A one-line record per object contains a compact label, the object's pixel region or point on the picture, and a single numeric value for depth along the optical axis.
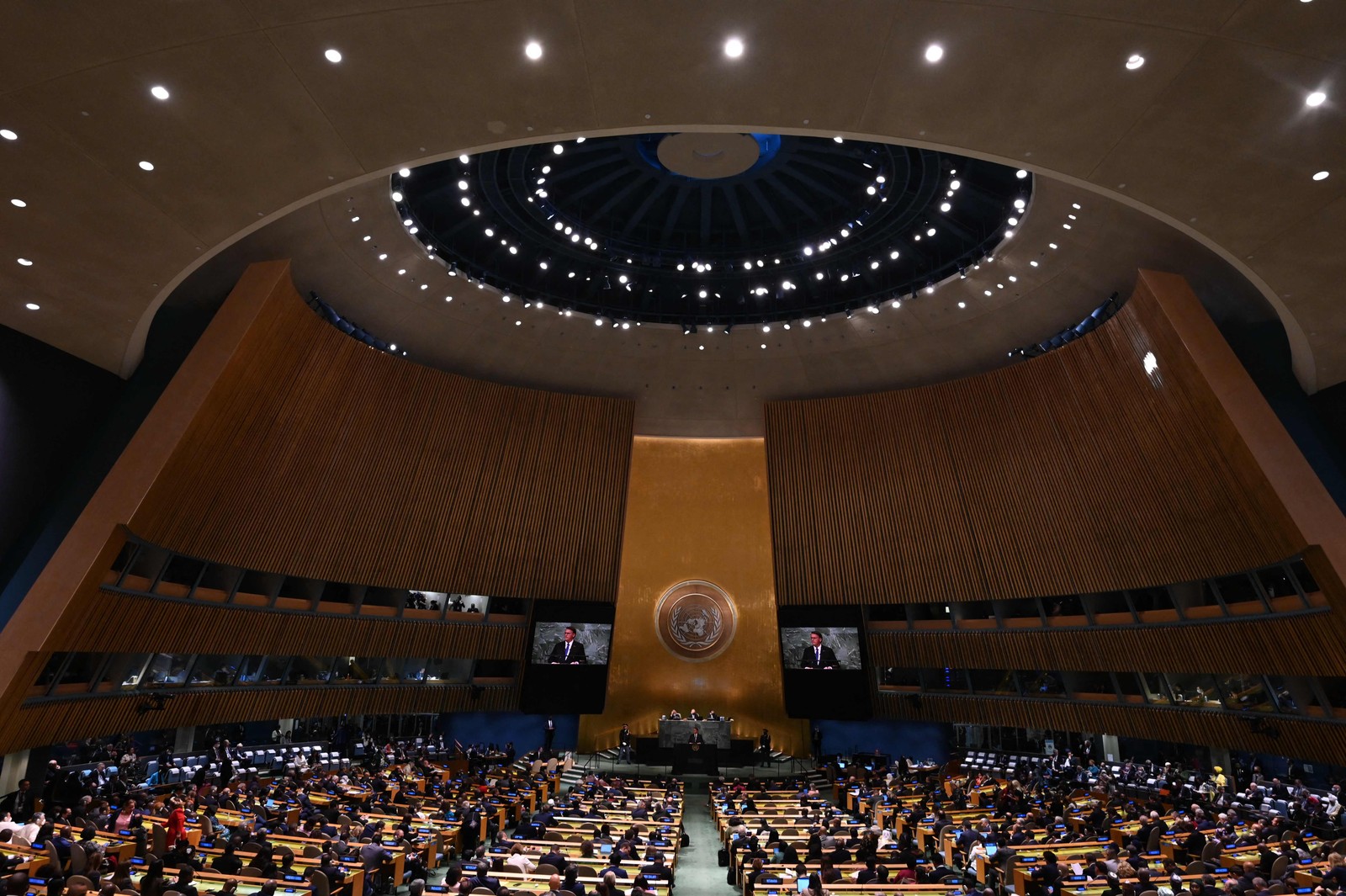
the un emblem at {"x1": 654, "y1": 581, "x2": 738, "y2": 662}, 24.78
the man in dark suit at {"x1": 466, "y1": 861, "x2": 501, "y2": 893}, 7.68
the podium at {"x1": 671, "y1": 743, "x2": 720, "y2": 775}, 20.42
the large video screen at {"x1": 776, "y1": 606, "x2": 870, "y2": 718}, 20.72
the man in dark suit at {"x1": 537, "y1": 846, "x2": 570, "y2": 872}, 9.29
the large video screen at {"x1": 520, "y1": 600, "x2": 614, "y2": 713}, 20.89
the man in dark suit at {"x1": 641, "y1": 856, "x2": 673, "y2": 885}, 9.34
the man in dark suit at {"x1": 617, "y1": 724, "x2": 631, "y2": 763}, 22.07
